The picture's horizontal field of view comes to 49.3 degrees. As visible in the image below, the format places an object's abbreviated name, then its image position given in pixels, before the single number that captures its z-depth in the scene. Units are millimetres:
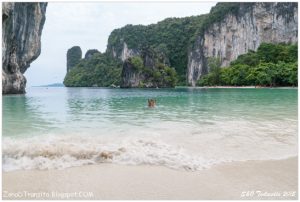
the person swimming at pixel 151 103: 16188
